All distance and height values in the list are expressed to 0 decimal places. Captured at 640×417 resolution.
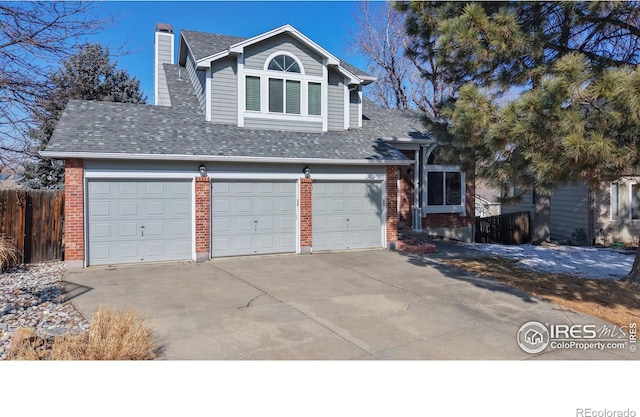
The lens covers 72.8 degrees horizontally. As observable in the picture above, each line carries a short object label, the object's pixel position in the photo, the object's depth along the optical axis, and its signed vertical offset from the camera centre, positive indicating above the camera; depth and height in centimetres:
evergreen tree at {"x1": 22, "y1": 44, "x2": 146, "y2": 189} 1766 +569
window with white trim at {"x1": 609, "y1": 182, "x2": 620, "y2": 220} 1788 +14
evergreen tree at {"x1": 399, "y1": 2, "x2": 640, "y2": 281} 598 +177
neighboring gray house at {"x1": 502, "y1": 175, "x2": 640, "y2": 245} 1778 -40
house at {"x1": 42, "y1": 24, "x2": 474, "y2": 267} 1064 +119
